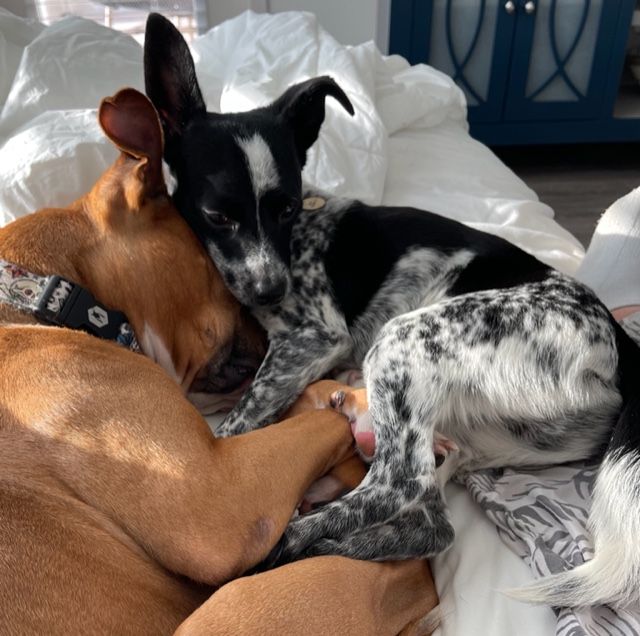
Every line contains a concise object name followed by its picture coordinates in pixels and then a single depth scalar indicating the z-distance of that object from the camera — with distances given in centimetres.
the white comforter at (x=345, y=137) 43
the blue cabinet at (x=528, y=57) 150
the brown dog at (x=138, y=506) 34
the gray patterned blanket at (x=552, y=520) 37
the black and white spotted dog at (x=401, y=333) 42
